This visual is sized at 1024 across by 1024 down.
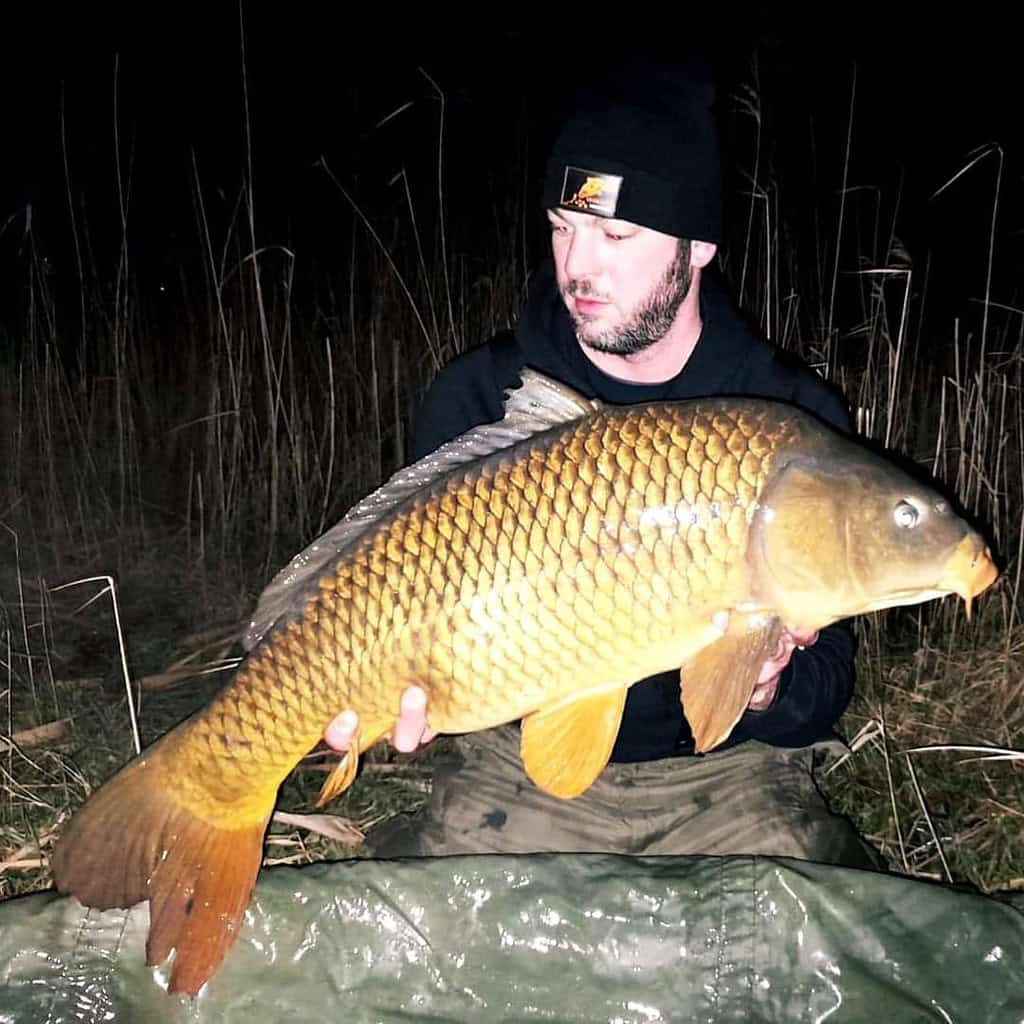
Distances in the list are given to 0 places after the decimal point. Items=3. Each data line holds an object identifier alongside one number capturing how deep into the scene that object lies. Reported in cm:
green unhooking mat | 149
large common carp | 134
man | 179
